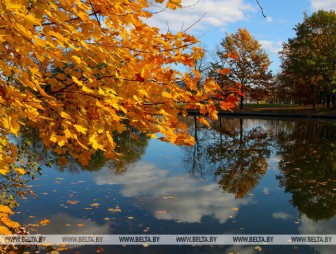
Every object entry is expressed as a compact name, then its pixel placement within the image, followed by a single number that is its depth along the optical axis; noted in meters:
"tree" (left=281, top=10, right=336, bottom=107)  41.66
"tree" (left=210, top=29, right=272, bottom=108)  55.28
